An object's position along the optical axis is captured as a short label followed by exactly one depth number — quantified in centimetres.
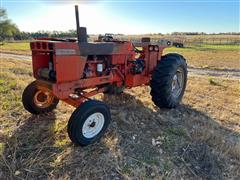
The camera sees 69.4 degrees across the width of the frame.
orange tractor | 269
